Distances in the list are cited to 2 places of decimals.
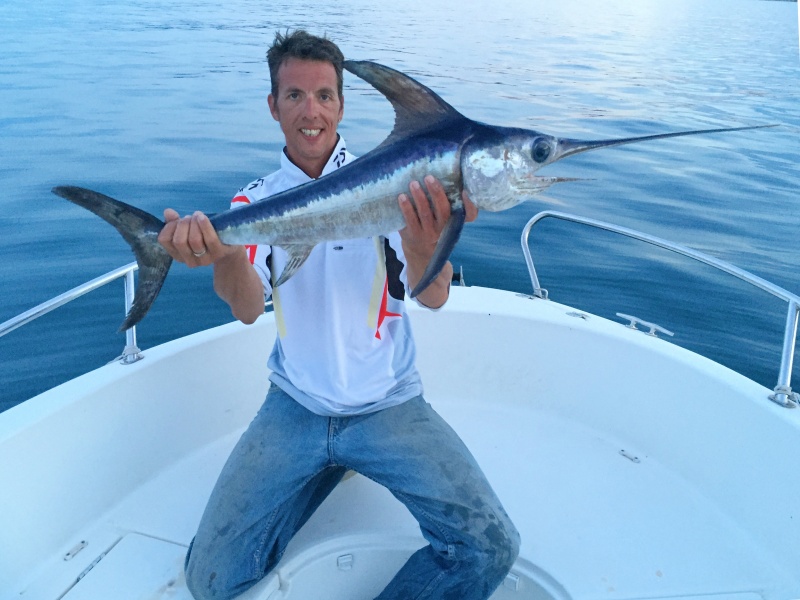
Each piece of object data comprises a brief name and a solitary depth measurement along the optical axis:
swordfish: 1.98
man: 2.28
